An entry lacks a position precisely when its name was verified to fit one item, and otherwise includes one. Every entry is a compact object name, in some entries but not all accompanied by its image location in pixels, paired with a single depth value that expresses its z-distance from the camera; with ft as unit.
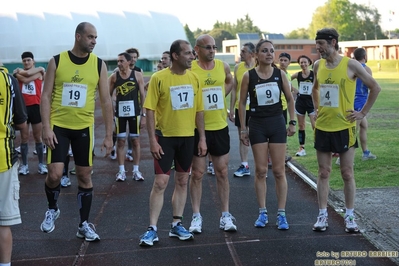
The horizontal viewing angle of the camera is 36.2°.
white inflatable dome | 263.90
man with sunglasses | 23.49
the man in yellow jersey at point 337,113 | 22.67
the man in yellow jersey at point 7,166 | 16.72
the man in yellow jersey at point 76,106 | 21.47
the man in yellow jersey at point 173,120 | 21.72
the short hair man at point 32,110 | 36.03
